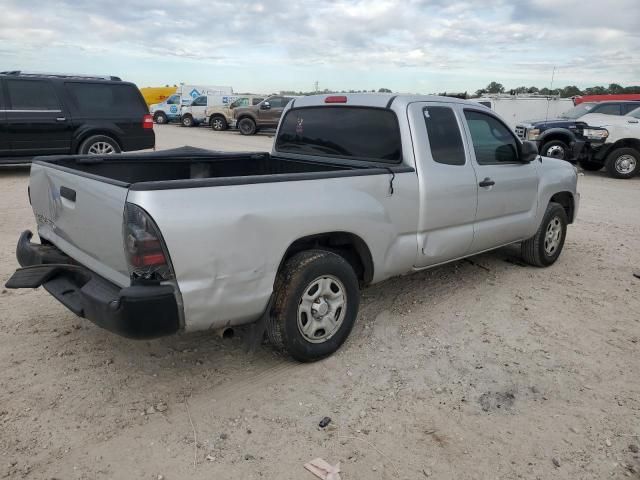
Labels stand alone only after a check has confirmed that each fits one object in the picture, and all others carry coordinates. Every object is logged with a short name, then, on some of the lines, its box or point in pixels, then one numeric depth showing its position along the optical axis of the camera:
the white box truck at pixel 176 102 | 31.00
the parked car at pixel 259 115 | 23.27
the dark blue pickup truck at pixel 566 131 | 13.30
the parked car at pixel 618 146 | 12.76
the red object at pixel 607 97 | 18.42
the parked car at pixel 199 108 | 28.38
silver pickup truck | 2.75
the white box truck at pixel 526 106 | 20.05
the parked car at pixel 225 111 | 25.97
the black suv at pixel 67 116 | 9.77
